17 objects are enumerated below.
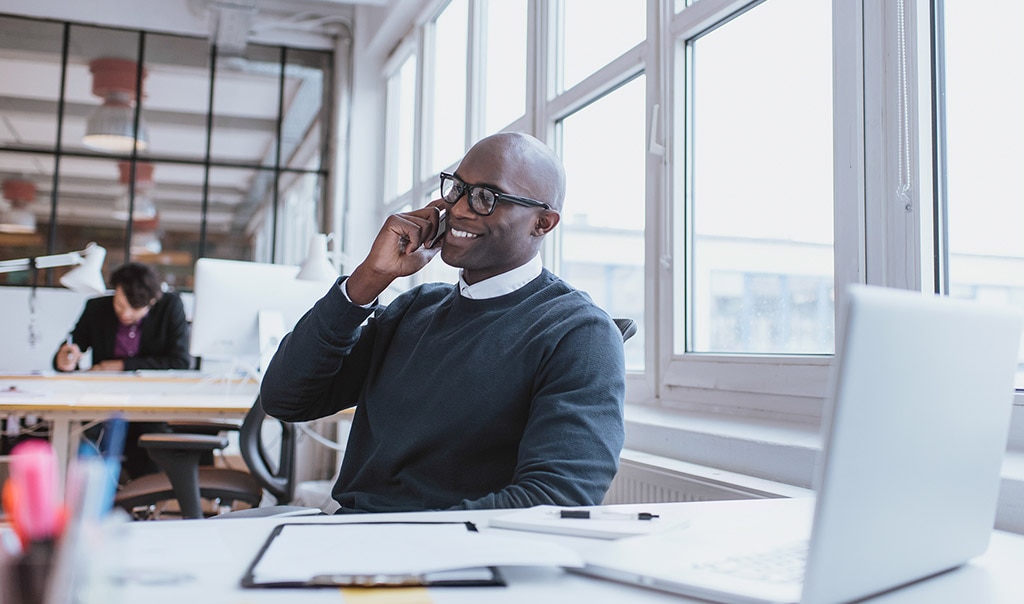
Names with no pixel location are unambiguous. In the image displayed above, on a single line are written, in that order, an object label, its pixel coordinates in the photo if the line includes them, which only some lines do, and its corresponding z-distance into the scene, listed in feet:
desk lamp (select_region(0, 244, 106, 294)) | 13.71
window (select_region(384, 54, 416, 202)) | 18.94
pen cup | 1.64
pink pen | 1.57
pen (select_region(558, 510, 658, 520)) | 3.35
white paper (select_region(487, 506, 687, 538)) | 3.13
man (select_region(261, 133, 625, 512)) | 4.41
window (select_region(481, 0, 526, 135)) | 12.82
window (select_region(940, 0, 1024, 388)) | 5.13
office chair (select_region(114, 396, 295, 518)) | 7.84
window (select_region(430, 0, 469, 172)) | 15.57
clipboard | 2.36
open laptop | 2.13
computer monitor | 10.37
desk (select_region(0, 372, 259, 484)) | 9.41
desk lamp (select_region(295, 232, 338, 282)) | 10.76
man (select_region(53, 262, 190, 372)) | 14.21
